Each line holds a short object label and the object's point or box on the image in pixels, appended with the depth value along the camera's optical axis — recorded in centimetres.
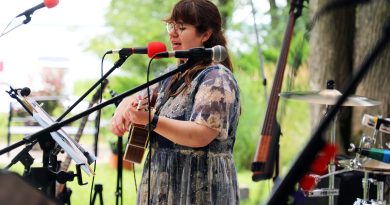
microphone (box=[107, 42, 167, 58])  429
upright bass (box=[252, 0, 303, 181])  331
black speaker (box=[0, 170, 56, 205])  259
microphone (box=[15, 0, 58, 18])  537
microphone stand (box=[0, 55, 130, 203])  396
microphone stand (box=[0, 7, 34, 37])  557
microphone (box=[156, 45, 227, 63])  367
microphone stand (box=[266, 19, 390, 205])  215
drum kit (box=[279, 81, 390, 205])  616
